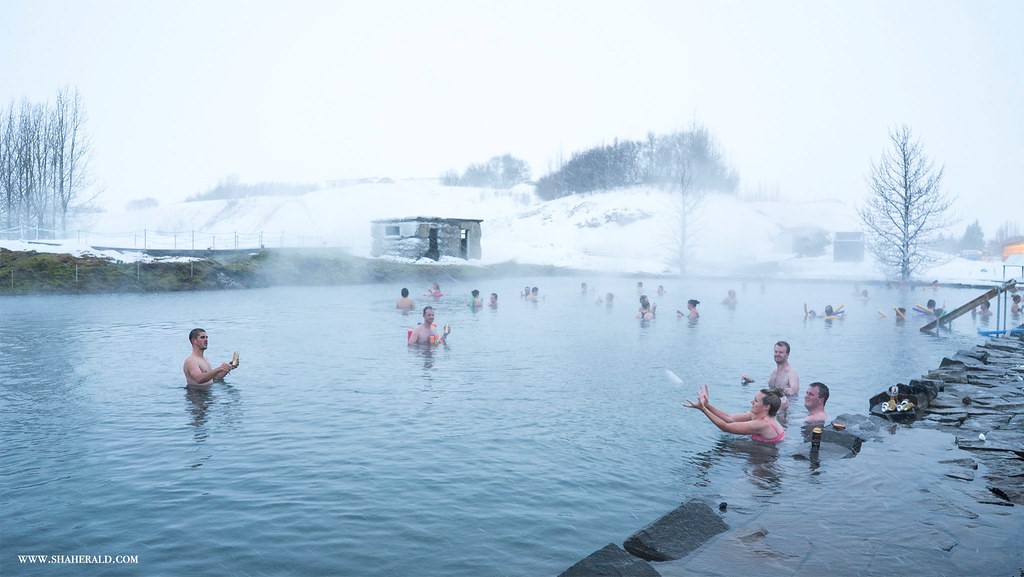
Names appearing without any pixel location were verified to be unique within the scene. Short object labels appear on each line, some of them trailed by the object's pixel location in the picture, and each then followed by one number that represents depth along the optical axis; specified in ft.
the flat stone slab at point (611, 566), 18.11
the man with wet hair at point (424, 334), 61.67
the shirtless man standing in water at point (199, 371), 41.41
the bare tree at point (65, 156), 182.60
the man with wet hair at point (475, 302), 95.50
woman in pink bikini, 32.22
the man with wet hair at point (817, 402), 36.37
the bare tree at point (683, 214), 203.27
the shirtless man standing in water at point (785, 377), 41.32
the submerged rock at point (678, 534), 20.35
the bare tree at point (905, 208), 153.28
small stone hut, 169.68
